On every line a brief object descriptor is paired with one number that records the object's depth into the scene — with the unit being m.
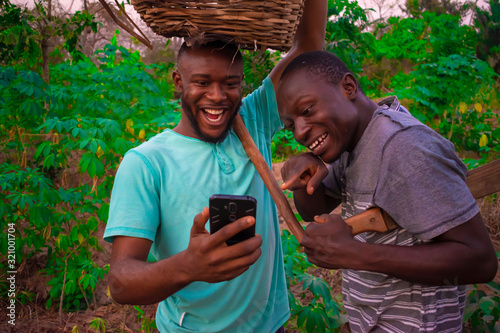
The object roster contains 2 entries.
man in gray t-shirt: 1.13
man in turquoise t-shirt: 1.27
